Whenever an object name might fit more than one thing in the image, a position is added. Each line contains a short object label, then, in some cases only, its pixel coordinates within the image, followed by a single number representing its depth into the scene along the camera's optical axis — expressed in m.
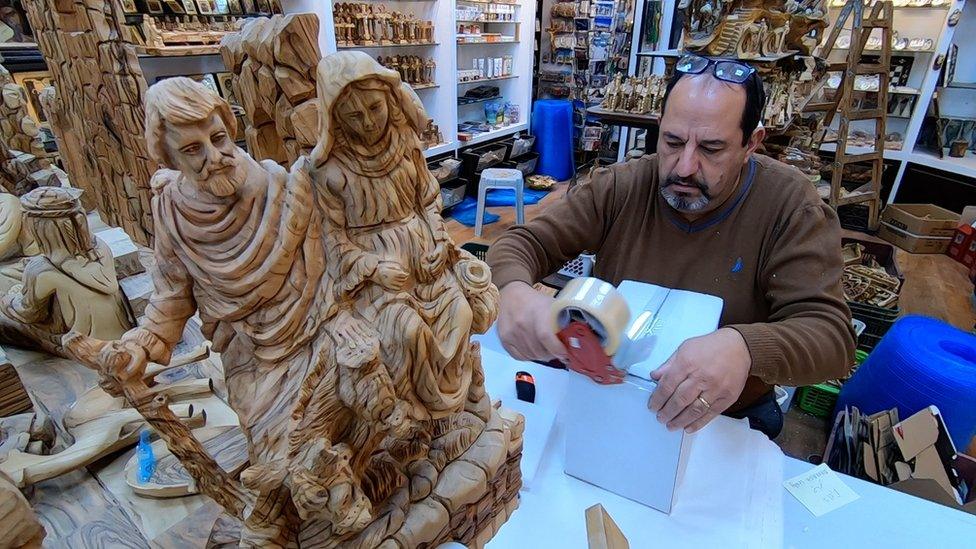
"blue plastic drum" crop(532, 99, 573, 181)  5.96
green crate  2.31
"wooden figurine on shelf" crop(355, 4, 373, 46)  3.76
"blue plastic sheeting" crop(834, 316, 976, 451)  1.81
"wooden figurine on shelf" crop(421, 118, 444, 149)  4.64
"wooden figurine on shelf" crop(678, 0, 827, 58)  3.27
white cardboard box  1.05
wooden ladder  3.57
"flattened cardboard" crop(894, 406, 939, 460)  1.66
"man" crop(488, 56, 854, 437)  1.11
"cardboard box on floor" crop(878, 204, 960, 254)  4.00
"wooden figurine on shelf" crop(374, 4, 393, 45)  3.95
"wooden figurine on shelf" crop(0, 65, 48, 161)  2.30
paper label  1.21
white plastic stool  4.21
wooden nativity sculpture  0.81
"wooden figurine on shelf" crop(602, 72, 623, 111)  4.12
